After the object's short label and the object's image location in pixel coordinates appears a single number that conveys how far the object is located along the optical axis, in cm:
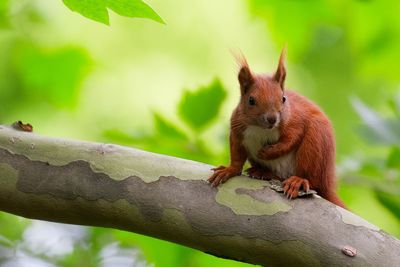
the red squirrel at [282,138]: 441
